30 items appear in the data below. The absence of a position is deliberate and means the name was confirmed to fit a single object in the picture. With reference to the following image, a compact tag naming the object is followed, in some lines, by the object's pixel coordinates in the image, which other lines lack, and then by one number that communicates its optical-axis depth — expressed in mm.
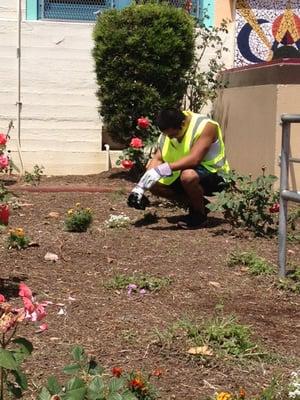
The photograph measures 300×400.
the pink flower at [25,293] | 2730
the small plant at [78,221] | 6648
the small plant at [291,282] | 5234
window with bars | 11570
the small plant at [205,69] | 10031
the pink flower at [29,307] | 2646
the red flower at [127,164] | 8828
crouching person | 6879
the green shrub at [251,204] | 6586
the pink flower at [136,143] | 8914
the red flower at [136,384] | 3195
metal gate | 5062
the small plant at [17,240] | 5883
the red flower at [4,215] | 4668
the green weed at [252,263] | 5516
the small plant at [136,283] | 5047
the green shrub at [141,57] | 9273
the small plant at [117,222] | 6895
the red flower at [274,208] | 6568
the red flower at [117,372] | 3111
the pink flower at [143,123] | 8773
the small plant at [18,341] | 2598
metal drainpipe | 10328
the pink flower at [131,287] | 4977
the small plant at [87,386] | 2588
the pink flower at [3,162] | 4941
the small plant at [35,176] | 9672
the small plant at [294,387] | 3309
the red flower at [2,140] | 5653
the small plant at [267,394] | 3260
